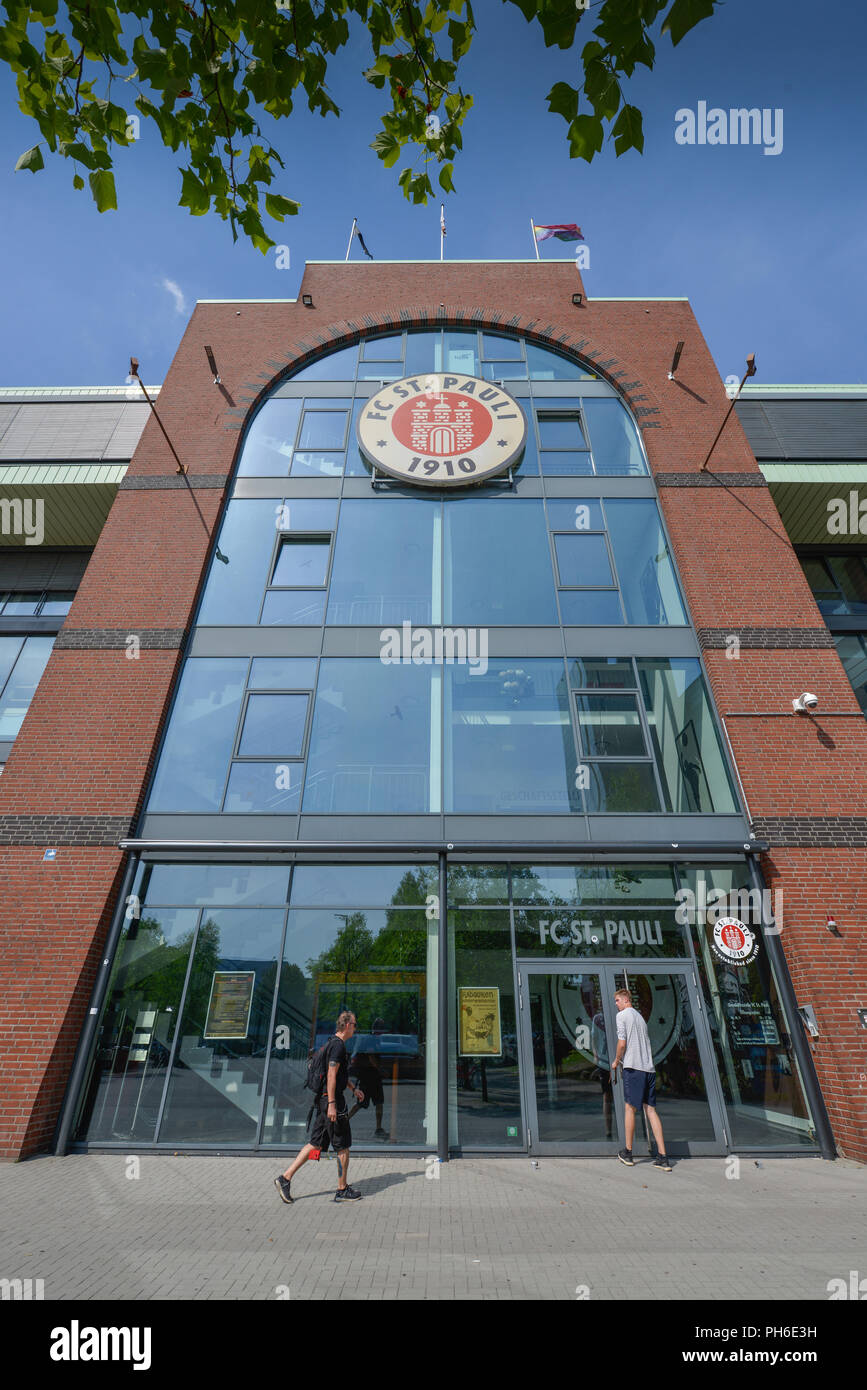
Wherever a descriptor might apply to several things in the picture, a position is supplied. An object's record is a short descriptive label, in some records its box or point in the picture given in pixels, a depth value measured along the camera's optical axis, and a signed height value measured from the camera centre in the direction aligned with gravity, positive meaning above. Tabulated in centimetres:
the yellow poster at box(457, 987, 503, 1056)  834 +81
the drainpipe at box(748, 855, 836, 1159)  801 +56
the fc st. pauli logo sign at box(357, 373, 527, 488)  1245 +1089
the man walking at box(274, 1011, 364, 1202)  639 -18
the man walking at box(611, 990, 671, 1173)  753 +27
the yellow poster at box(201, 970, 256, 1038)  838 +97
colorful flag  1577 +1721
